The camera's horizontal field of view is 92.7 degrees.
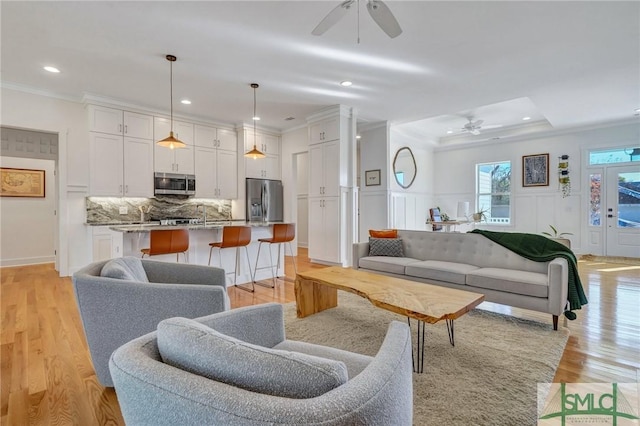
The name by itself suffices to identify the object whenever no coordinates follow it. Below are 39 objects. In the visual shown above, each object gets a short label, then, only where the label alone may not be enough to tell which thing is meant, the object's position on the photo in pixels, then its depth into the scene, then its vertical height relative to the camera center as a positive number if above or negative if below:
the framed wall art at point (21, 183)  5.72 +0.59
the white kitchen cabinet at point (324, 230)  5.62 -0.35
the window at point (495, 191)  7.77 +0.50
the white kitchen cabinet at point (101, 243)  4.86 -0.49
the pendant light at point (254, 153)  4.46 +0.90
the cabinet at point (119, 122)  4.90 +1.53
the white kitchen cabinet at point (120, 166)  4.94 +0.79
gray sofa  2.68 -0.63
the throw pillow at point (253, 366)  0.69 -0.37
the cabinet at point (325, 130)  5.55 +1.53
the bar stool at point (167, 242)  3.22 -0.32
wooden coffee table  2.02 -0.65
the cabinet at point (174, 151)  5.56 +1.15
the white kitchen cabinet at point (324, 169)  5.59 +0.80
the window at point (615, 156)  6.21 +1.13
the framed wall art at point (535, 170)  7.14 +0.96
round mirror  7.40 +1.10
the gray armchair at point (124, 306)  1.69 -0.53
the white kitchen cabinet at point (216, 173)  6.13 +0.81
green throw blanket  2.80 -0.41
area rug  1.65 -1.07
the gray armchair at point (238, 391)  0.60 -0.39
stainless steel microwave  5.54 +0.53
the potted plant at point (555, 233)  6.83 -0.52
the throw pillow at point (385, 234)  4.27 -0.32
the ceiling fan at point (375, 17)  2.25 +1.50
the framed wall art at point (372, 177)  6.56 +0.73
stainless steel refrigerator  6.58 +0.25
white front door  6.14 -0.03
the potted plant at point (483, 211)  8.03 -0.04
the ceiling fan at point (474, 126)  6.48 +1.81
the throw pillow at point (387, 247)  4.12 -0.50
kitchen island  3.47 -0.47
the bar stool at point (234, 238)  3.84 -0.34
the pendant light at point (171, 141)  3.86 +0.92
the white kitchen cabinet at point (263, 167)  6.62 +0.99
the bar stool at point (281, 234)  4.23 -0.32
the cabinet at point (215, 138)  6.13 +1.55
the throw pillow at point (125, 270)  1.77 -0.36
